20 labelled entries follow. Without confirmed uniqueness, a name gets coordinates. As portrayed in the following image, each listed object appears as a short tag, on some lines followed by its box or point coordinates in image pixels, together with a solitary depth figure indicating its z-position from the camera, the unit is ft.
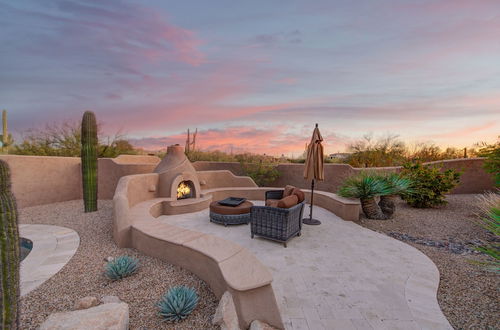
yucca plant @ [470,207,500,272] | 7.71
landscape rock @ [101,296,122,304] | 9.73
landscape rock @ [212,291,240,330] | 7.97
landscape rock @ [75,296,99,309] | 9.30
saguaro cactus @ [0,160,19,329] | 5.59
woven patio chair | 16.72
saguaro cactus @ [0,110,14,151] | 42.93
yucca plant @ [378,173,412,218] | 23.94
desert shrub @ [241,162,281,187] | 40.73
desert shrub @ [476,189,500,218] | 20.00
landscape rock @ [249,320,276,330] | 8.00
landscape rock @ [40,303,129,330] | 7.27
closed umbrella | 21.38
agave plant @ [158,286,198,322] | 8.69
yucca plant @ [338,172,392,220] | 23.58
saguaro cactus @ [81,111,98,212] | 25.95
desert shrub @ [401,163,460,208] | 27.25
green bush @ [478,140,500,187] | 26.10
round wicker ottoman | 21.36
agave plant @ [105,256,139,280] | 11.75
